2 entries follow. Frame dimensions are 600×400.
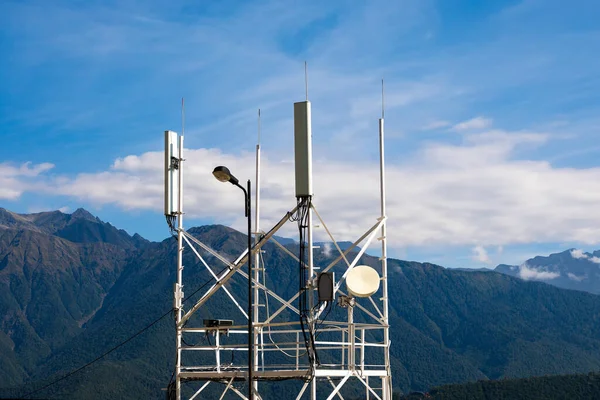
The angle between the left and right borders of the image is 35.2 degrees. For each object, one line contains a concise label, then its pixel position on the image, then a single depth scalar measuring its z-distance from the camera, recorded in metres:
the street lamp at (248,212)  23.03
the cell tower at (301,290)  31.19
